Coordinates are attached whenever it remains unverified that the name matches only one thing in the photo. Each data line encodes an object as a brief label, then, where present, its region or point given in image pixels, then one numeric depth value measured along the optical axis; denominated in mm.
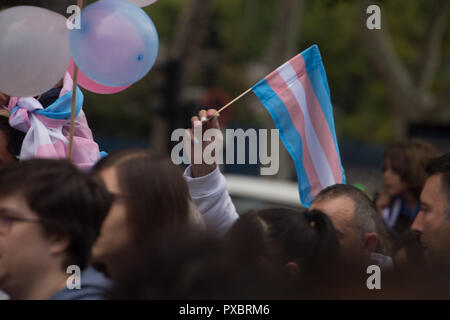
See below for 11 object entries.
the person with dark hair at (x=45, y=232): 3455
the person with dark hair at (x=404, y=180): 8148
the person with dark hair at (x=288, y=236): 3501
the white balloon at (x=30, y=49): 5047
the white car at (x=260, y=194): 10828
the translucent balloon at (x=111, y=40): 5094
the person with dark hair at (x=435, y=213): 5254
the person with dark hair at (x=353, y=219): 5324
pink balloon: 5887
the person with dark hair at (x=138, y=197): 3875
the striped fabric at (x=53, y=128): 5312
